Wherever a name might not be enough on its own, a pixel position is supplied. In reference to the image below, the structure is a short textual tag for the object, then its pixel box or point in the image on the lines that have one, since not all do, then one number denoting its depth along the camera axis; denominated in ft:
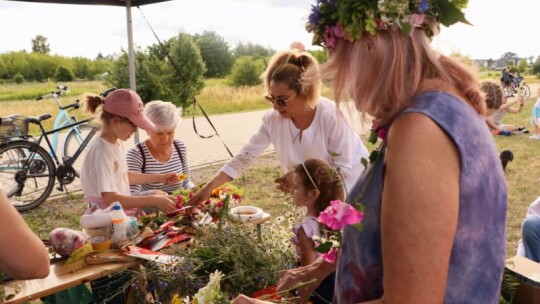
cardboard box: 6.55
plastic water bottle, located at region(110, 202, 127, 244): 7.55
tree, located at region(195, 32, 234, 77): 99.30
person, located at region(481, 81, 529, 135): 14.25
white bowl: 8.70
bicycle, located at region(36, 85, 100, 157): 20.02
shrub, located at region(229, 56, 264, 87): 82.69
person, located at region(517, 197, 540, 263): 9.62
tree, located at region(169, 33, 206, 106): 50.47
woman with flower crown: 2.75
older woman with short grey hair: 11.09
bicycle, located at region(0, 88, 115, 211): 17.72
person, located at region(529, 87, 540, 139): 28.12
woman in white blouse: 8.89
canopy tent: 13.61
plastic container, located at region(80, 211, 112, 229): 7.50
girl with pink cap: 9.11
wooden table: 6.14
